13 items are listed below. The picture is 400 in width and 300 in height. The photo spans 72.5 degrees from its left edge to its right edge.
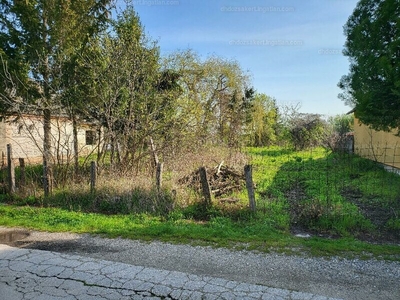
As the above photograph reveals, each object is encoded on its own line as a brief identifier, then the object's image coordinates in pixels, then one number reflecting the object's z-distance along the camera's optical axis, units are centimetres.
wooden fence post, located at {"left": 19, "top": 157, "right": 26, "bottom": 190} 939
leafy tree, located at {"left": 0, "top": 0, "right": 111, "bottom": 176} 989
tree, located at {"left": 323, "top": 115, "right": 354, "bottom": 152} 1944
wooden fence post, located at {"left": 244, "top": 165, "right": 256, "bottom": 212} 664
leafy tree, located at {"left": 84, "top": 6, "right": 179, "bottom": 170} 957
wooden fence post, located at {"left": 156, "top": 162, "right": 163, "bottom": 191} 774
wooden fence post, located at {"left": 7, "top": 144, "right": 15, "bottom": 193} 954
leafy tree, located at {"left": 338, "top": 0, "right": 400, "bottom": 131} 711
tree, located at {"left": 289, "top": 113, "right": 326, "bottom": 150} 2457
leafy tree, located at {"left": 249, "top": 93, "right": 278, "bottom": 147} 2622
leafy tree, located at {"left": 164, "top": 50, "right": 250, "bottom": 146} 1955
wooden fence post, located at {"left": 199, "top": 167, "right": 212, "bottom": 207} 705
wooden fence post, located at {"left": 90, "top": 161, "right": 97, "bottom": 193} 824
